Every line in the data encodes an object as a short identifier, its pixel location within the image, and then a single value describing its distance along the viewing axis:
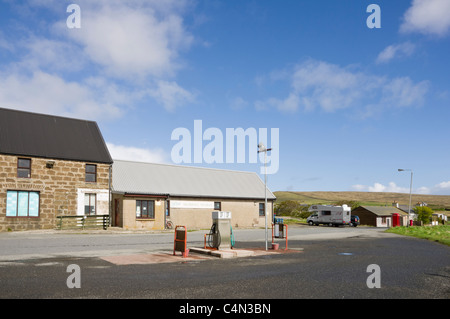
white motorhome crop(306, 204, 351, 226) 53.38
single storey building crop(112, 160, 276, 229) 35.62
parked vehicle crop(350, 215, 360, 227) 57.31
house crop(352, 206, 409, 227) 71.19
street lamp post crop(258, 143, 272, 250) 17.62
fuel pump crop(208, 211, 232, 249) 17.34
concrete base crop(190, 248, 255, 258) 15.73
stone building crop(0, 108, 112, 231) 30.89
